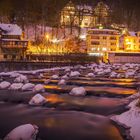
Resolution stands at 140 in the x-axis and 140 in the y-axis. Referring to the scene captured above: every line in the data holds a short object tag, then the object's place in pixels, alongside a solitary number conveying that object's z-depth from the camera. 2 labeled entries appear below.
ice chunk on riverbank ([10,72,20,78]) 23.76
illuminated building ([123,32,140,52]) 51.03
